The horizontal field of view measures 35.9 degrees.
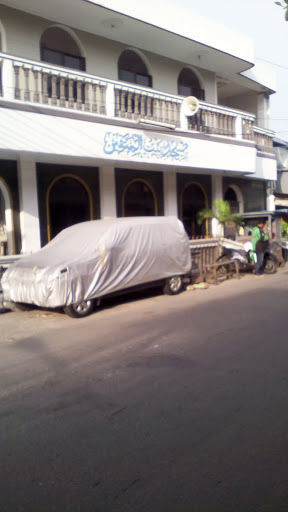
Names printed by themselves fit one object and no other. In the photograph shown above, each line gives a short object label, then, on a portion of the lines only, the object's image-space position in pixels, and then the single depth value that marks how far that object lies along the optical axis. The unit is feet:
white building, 34.60
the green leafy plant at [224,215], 49.80
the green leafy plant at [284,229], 65.43
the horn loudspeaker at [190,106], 44.62
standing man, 43.96
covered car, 26.58
